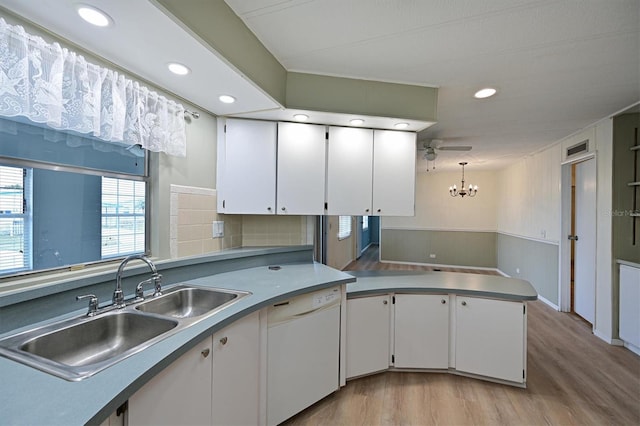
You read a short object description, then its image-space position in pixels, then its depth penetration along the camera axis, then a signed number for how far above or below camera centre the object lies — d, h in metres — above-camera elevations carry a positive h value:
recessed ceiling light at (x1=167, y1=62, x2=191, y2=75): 1.52 +0.79
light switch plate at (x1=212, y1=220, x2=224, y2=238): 2.27 -0.14
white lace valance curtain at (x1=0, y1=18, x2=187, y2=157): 1.08 +0.54
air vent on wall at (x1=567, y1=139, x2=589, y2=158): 3.38 +0.84
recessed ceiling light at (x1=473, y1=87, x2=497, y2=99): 2.32 +1.03
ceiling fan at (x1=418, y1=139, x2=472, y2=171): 3.84 +0.92
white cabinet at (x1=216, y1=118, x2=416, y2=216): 2.30 +0.37
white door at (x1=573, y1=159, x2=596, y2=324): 3.30 -0.33
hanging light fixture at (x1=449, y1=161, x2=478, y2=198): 6.61 +0.52
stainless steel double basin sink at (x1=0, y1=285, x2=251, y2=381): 0.90 -0.50
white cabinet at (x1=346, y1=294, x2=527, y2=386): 2.15 -0.97
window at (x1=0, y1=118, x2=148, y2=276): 1.20 +0.06
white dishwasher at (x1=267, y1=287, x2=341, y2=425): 1.66 -0.90
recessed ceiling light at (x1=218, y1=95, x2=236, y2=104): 1.92 +0.79
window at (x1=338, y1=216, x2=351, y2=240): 6.02 -0.34
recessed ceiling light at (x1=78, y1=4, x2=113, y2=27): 1.10 +0.79
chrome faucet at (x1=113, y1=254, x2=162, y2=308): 1.35 -0.39
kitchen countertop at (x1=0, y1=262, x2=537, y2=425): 0.71 -0.50
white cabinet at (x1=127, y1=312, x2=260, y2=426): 0.96 -0.71
